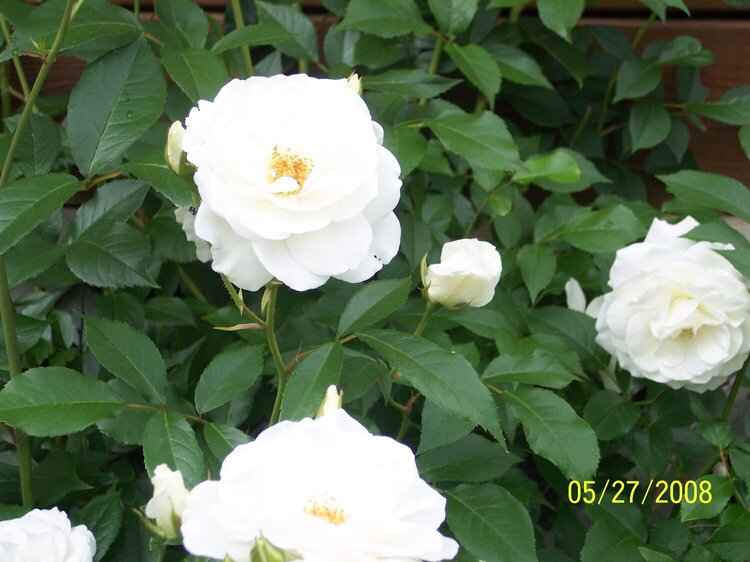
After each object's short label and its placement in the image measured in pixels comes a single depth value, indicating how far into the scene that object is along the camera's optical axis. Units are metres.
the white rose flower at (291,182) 0.55
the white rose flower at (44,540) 0.64
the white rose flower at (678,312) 0.89
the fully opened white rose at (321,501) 0.43
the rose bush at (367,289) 0.55
